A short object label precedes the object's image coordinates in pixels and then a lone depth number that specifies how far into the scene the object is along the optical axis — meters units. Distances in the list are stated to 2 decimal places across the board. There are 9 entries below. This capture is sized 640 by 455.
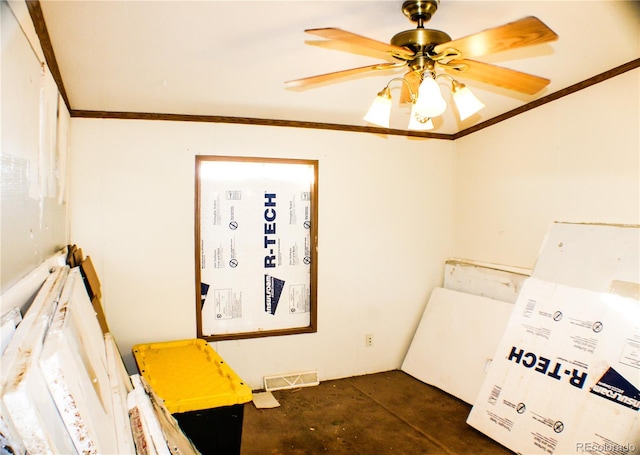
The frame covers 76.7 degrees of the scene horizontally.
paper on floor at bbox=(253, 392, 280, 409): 3.11
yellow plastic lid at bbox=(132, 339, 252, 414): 2.12
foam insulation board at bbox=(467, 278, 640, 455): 2.13
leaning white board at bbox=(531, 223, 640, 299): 2.37
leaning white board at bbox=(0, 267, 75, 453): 0.76
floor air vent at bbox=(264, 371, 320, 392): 3.39
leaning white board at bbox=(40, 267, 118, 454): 0.89
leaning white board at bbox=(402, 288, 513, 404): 3.17
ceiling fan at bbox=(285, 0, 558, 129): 1.31
